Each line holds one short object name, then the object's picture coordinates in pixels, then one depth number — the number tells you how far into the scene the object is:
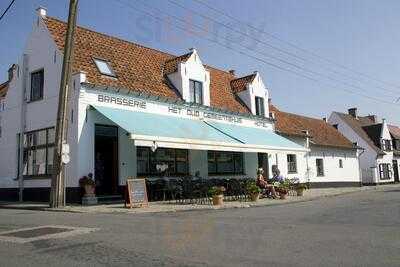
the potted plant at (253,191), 20.83
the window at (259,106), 30.45
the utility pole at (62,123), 17.38
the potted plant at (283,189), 22.42
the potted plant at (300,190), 24.78
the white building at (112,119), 19.42
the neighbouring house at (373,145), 47.81
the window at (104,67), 20.98
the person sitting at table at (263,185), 22.44
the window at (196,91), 25.45
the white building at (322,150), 34.54
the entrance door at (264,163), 29.52
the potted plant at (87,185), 18.73
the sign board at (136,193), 17.17
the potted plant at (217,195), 18.62
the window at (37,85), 21.79
